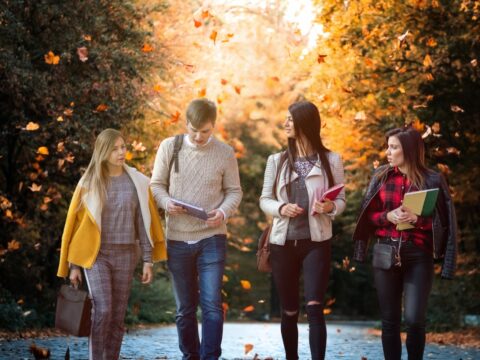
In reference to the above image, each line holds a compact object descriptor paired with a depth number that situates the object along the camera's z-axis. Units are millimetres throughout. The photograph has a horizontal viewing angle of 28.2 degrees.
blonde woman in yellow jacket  7184
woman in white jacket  7027
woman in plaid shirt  6797
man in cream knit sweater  7219
